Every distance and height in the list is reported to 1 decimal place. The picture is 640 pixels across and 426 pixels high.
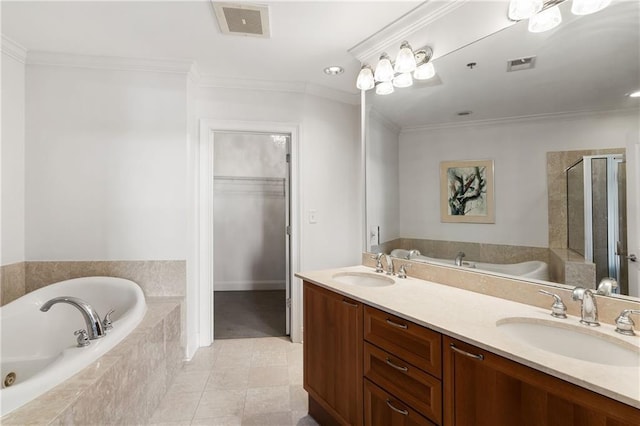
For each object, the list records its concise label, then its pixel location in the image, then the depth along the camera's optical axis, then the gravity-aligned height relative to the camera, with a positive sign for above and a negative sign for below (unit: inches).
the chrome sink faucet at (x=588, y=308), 41.9 -13.2
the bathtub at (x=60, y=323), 62.3 -25.6
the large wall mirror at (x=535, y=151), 43.4 +12.0
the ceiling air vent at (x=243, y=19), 70.6 +49.5
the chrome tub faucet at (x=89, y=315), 57.2 -19.4
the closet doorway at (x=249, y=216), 183.2 +0.5
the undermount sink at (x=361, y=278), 76.5 -16.4
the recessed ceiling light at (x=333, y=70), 98.9 +49.1
